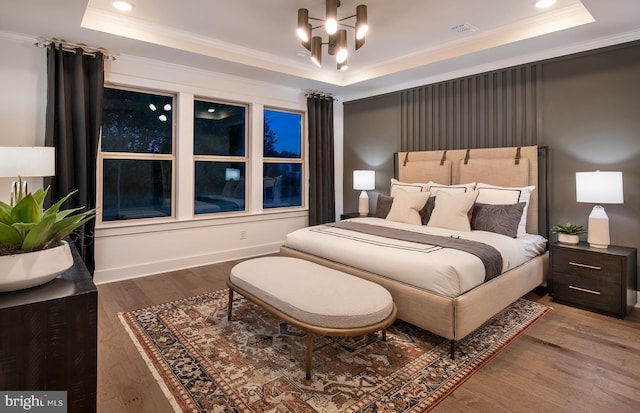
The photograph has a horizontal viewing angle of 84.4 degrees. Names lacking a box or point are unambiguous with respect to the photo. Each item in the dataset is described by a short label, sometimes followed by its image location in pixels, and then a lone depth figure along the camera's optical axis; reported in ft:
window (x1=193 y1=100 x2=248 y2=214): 15.17
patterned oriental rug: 6.13
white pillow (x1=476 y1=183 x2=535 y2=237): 11.73
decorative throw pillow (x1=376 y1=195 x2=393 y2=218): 14.43
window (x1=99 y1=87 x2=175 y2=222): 12.96
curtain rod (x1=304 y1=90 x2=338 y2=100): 17.67
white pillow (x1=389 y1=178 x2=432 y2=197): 14.10
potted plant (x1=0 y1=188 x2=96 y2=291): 3.12
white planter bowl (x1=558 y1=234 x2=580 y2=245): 10.69
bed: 7.79
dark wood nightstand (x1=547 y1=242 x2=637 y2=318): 9.47
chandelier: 8.90
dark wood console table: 2.90
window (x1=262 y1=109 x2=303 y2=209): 17.44
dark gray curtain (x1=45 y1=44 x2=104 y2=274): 11.01
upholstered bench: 6.56
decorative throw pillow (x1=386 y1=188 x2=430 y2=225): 12.97
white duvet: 7.77
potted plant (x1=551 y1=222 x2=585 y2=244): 10.71
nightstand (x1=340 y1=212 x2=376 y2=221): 17.04
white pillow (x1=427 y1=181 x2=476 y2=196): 12.92
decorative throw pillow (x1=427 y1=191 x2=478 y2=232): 11.60
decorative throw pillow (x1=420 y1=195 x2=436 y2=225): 13.00
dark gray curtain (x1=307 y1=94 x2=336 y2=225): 17.88
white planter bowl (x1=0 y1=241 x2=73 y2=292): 3.08
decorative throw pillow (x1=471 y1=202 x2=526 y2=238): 10.97
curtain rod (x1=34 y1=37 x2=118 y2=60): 10.94
